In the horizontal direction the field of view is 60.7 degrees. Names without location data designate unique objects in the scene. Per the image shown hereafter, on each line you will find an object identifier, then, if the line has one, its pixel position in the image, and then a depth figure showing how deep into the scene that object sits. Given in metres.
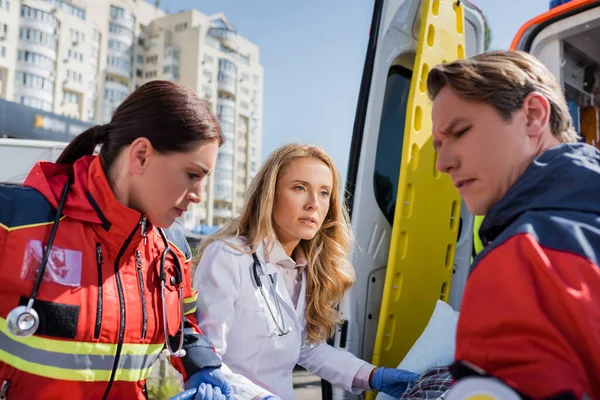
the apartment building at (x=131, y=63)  36.78
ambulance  2.81
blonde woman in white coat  2.13
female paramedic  1.33
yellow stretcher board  2.81
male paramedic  0.90
